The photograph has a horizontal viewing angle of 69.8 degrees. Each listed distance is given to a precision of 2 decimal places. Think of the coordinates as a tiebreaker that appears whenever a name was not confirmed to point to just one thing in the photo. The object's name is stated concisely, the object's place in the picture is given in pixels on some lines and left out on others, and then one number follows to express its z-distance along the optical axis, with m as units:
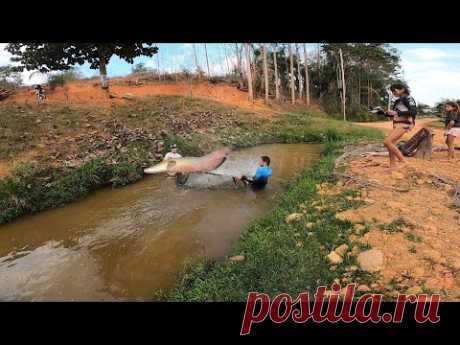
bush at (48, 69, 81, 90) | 21.09
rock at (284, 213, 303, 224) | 5.39
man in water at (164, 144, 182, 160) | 7.06
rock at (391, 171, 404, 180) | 6.11
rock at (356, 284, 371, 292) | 3.35
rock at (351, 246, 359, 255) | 3.97
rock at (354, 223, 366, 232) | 4.46
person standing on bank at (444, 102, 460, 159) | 7.24
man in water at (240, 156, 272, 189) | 7.82
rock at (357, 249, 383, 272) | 3.65
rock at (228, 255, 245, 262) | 4.60
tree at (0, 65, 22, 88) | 20.72
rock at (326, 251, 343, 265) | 3.92
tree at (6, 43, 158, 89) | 15.43
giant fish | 5.44
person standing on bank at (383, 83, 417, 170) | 5.56
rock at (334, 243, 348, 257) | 4.06
